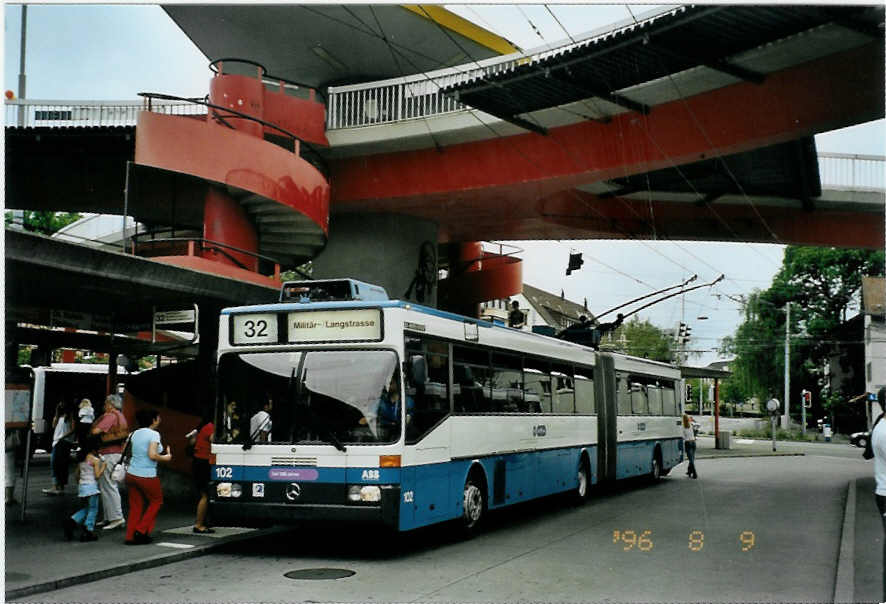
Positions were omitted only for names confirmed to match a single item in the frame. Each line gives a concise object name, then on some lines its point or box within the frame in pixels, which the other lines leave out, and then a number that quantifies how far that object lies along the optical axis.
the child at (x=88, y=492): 11.57
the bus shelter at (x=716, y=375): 37.29
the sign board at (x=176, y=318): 15.69
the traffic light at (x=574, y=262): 25.11
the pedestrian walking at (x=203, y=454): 13.03
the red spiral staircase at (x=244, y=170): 19.41
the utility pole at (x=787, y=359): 22.89
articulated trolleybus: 10.69
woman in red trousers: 11.23
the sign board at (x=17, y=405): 11.90
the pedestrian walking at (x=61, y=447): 16.66
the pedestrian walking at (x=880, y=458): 8.23
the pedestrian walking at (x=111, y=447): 12.43
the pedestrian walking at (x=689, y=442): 24.97
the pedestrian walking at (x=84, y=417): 18.59
